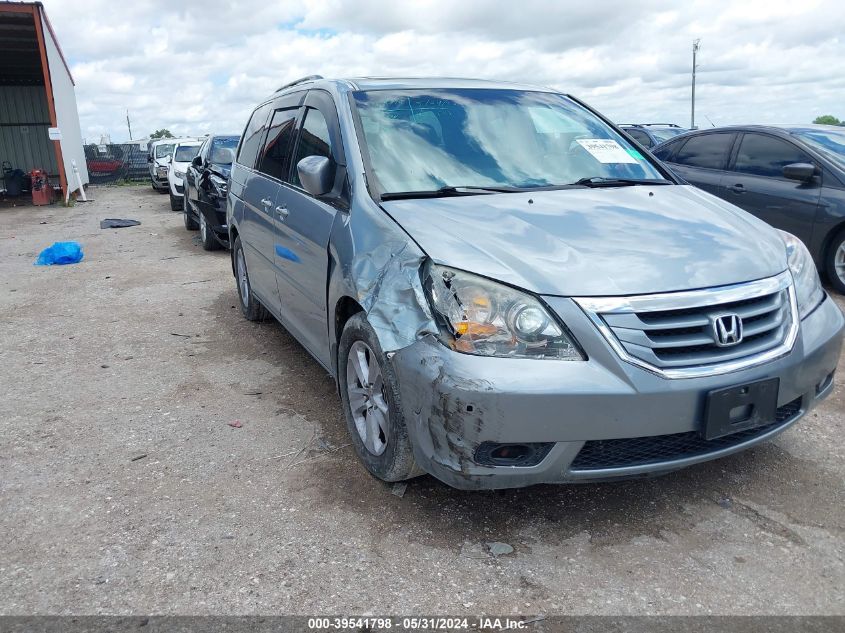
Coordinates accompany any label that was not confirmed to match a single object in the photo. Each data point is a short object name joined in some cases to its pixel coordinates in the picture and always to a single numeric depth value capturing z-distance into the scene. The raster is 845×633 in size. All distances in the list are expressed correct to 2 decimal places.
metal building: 18.89
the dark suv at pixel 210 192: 9.50
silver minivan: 2.52
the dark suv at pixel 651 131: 14.50
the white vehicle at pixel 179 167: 15.69
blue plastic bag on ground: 9.69
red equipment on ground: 20.14
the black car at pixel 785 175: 6.48
